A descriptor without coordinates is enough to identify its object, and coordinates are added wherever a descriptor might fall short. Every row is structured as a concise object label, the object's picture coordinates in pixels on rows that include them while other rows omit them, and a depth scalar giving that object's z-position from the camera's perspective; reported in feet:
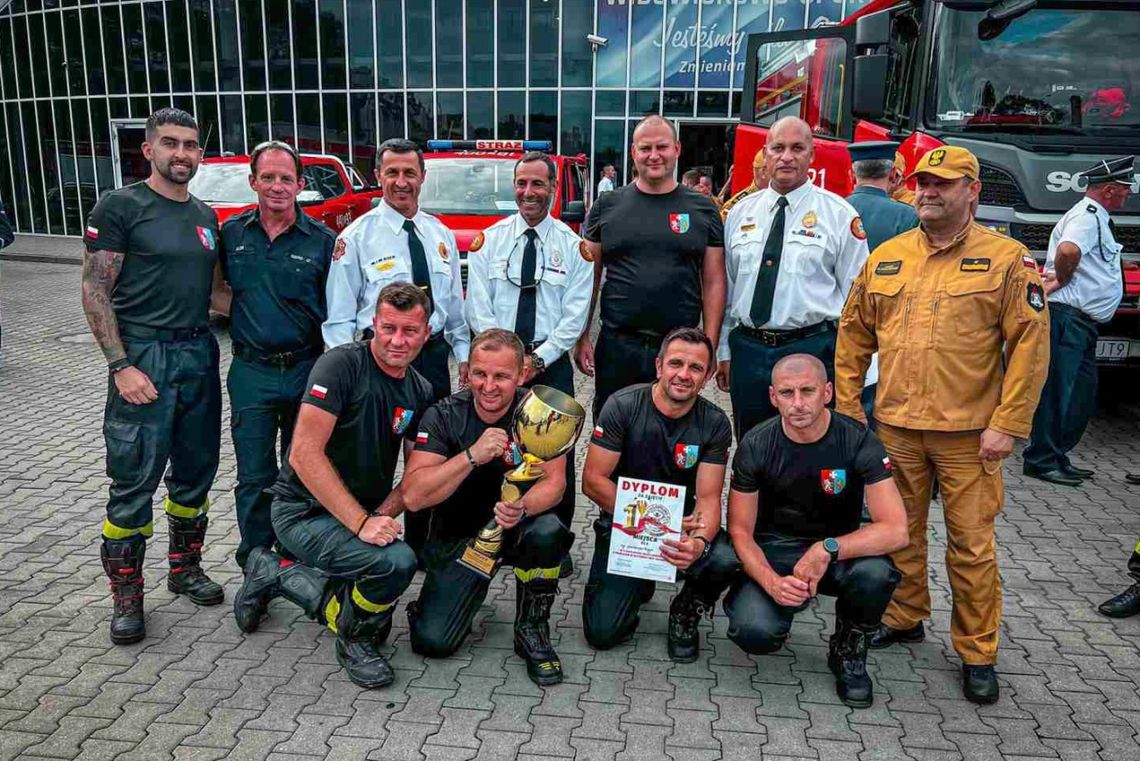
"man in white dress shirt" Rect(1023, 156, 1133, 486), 19.49
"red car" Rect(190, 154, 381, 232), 34.96
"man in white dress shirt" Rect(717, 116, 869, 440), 13.89
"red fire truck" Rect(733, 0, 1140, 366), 21.33
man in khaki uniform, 11.10
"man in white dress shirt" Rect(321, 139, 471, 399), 13.80
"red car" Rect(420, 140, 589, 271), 32.14
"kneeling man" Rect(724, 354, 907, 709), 11.49
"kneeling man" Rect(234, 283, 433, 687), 11.74
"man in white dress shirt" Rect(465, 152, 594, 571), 14.64
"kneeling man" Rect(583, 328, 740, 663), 12.44
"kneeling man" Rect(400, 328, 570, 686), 12.00
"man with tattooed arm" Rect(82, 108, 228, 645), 12.48
